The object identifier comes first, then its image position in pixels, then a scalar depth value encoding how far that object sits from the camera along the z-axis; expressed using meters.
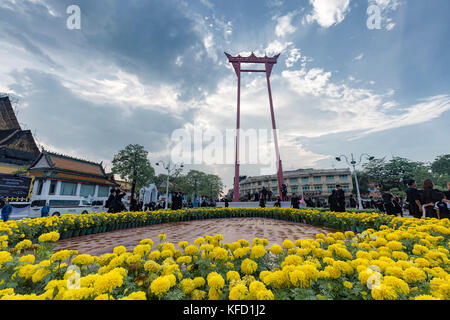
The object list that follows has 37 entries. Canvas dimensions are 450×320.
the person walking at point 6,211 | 7.70
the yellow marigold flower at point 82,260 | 1.35
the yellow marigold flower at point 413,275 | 1.09
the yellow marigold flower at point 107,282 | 0.97
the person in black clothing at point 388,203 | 7.13
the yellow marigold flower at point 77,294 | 0.85
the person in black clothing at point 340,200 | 7.50
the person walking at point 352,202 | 10.83
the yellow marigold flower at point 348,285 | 1.11
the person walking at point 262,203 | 13.85
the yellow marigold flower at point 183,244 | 1.72
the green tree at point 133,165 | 26.80
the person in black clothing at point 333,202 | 7.96
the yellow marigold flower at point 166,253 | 1.51
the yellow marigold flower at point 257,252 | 1.46
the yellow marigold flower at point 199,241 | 1.69
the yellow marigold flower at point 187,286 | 1.11
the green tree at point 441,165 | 36.06
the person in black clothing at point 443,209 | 4.72
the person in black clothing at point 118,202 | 8.20
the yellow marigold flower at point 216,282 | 1.05
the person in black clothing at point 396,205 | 8.48
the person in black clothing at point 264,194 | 13.98
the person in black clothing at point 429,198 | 5.09
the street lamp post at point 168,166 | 20.78
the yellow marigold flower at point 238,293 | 0.96
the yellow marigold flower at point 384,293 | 0.92
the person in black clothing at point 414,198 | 5.42
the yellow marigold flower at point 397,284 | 0.98
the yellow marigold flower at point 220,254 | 1.41
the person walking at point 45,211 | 10.47
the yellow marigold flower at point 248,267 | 1.26
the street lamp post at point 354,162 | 17.63
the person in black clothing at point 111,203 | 8.26
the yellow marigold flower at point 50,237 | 1.85
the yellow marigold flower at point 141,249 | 1.53
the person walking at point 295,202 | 11.18
